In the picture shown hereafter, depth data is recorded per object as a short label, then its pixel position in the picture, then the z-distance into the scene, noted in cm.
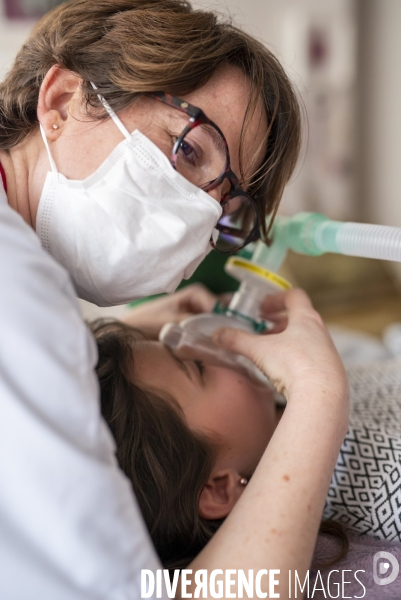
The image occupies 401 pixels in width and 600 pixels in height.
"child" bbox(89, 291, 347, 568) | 103
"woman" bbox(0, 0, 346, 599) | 69
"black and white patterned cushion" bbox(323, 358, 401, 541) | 113
